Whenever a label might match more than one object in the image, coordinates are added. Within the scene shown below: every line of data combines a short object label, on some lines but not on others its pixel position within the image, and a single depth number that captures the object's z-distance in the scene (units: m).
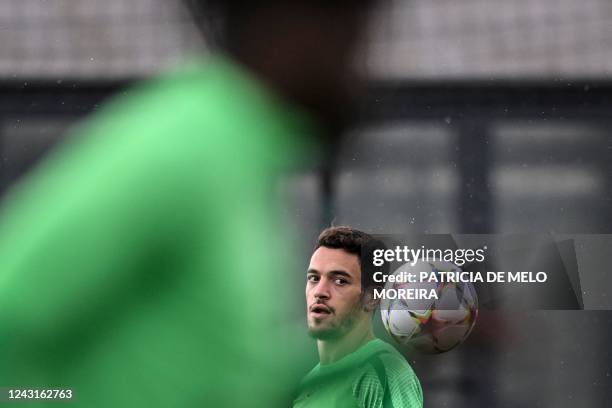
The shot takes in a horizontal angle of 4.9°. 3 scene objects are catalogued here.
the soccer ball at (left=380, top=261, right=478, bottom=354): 16.51
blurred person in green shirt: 13.55
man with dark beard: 16.44
